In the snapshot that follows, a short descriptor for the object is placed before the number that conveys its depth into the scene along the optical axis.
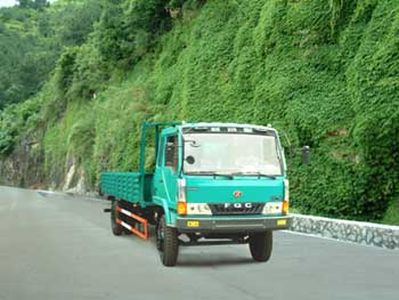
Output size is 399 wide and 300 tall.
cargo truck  11.30
